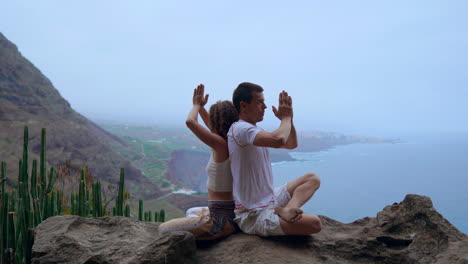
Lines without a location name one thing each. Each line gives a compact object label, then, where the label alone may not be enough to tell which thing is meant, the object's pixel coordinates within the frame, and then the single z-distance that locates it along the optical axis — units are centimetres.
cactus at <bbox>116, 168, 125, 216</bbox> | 370
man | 247
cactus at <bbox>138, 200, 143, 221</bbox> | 409
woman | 263
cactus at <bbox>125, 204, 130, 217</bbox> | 402
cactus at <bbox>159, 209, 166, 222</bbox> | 406
